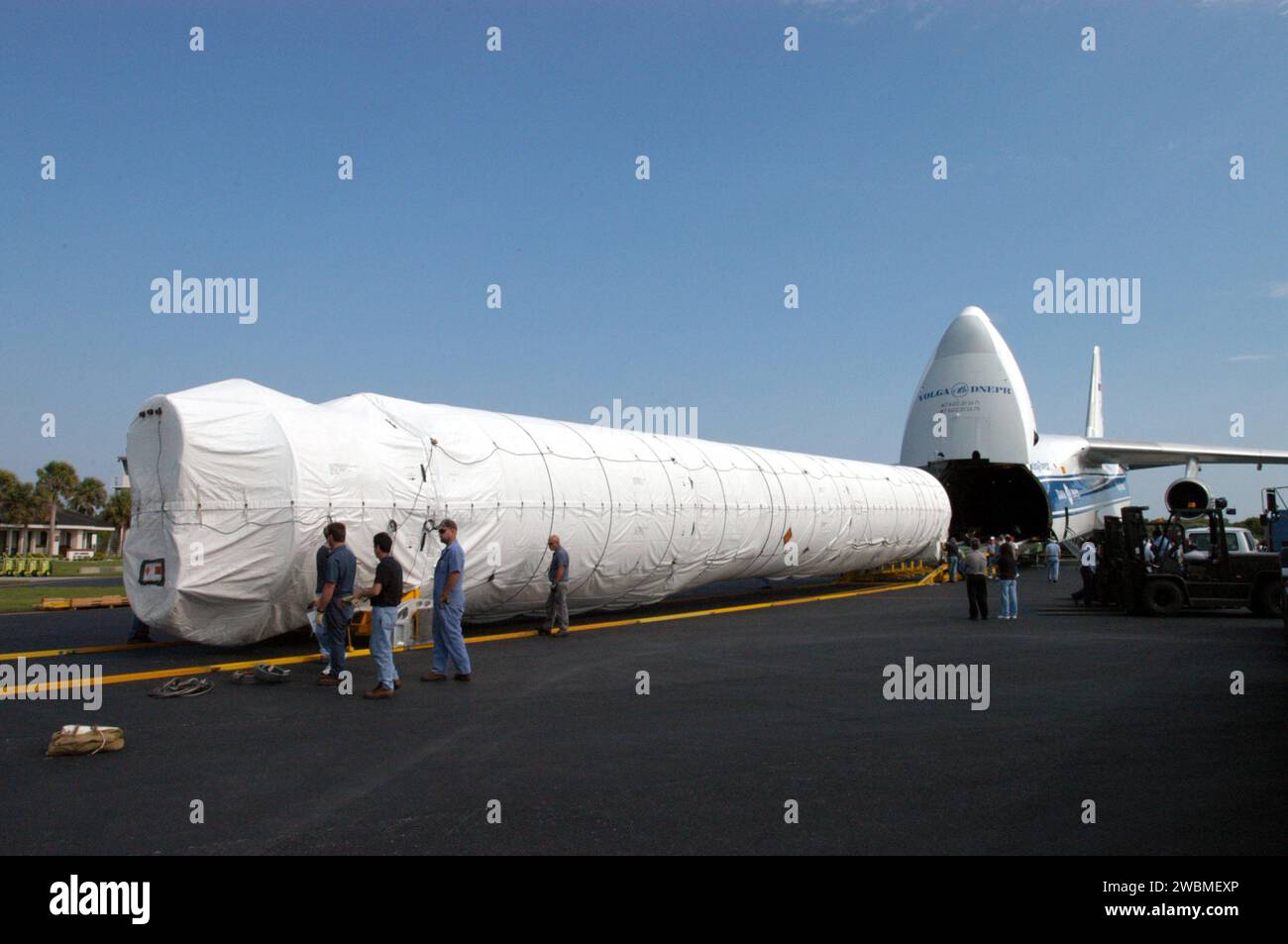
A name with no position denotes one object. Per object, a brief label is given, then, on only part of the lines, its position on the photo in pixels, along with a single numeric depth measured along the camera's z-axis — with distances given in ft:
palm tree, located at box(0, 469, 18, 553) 221.46
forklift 58.18
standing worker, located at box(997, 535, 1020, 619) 56.29
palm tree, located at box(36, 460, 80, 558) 235.20
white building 240.53
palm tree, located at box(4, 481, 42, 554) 223.51
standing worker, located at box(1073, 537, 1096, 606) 64.69
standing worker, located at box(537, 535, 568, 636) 45.96
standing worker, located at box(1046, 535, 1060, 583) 95.96
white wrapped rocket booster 35.91
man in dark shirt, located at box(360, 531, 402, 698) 29.35
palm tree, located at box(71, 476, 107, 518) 247.29
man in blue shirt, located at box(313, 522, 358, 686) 30.91
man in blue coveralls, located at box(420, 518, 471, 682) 31.60
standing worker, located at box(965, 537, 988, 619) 54.80
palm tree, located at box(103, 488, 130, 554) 229.19
